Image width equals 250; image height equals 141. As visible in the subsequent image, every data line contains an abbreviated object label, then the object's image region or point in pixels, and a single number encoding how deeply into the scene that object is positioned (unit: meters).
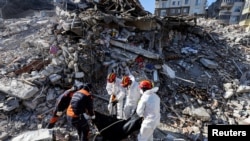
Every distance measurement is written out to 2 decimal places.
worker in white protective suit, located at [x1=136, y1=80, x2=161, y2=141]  4.15
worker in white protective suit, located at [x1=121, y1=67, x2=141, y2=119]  4.95
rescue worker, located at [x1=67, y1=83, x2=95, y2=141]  4.09
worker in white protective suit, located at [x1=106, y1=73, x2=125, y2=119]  5.16
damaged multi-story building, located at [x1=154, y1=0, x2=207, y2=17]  32.06
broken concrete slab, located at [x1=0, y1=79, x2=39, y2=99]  5.26
